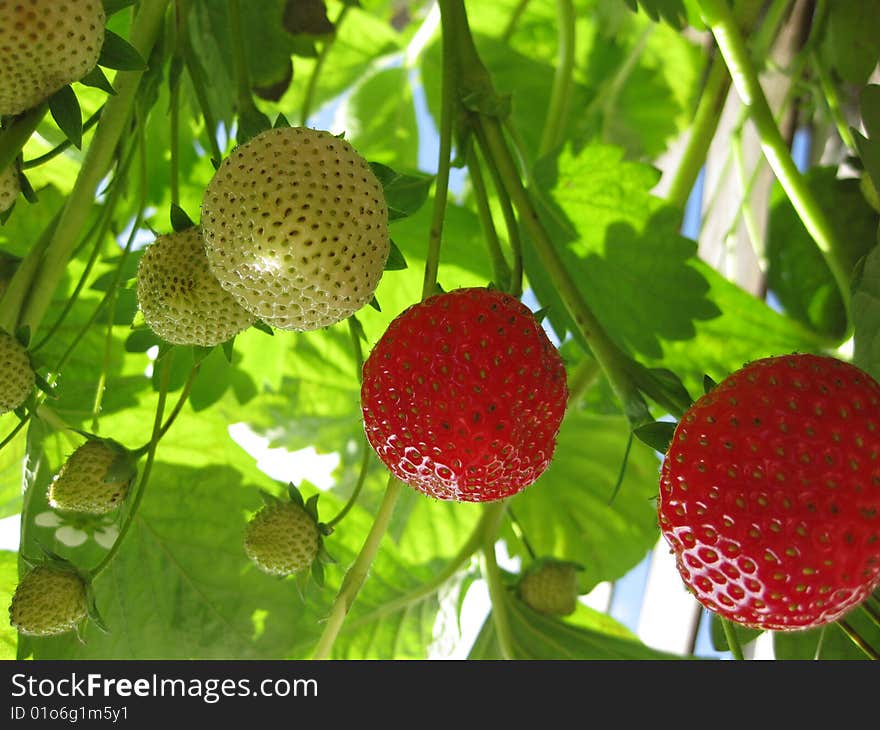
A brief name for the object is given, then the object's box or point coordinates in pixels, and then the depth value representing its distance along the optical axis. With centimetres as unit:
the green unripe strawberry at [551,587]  39
